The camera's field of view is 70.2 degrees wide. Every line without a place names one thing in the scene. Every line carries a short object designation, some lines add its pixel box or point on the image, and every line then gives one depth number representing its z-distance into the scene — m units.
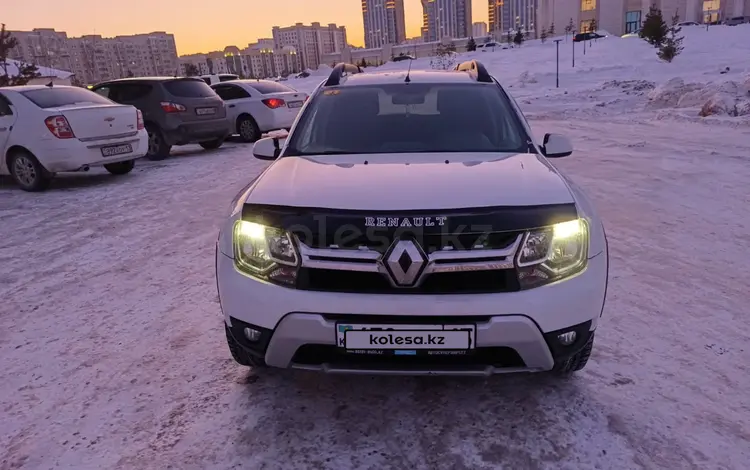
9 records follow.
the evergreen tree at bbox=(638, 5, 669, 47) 40.88
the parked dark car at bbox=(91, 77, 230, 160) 10.52
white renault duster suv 2.15
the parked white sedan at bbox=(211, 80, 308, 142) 12.77
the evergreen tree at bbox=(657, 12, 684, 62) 32.81
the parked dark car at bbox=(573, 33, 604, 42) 61.61
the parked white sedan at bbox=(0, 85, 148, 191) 7.55
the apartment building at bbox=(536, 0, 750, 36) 88.38
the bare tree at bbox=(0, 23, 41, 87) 24.81
